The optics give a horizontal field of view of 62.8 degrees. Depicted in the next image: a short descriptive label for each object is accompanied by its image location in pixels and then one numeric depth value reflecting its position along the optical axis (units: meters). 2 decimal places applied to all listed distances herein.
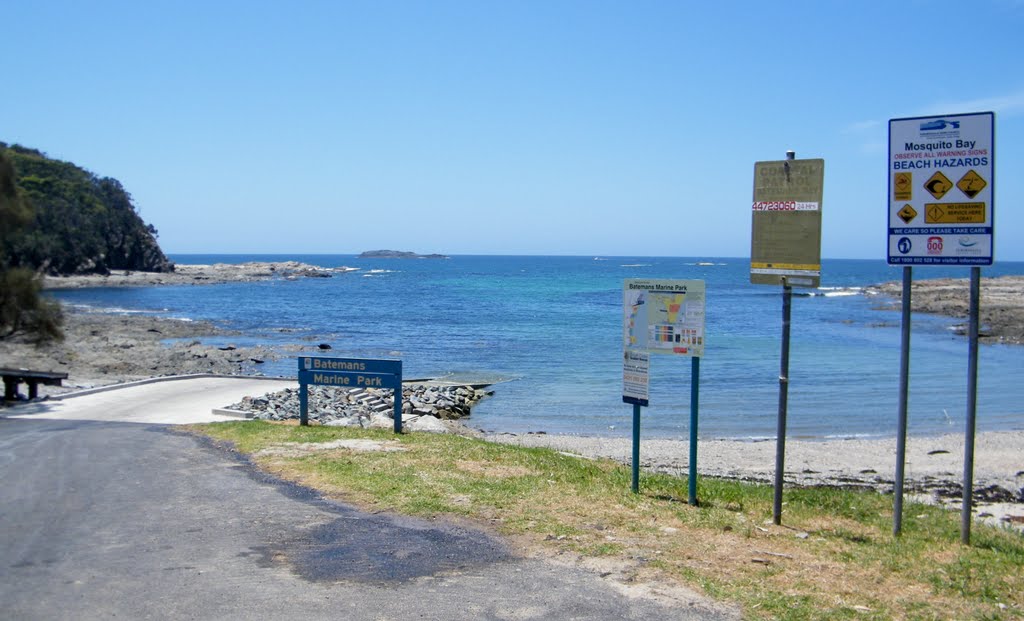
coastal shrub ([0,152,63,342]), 21.39
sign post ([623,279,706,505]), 8.01
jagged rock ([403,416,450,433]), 15.42
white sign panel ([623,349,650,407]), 8.38
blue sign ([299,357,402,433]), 12.96
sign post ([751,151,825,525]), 7.19
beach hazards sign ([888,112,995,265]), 6.52
